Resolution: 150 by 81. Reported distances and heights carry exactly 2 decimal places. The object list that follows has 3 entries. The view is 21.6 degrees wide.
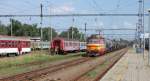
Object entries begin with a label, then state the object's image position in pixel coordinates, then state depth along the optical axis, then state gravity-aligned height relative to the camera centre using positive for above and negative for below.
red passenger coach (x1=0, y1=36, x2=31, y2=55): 50.41 -1.27
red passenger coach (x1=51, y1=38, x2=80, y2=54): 66.79 -1.59
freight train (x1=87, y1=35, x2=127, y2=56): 56.44 -1.18
